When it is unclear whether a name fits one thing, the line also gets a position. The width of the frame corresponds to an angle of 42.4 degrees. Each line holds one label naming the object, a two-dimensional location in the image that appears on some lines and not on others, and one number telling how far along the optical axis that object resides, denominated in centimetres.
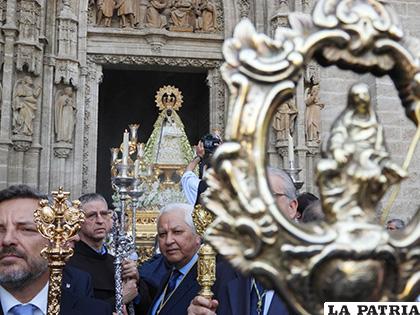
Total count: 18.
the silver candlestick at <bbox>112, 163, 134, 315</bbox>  229
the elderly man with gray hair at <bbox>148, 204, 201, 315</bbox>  253
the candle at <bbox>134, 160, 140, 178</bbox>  379
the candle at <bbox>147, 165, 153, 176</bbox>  801
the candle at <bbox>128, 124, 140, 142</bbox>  459
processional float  780
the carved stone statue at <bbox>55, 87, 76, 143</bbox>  876
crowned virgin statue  916
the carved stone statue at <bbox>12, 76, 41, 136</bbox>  827
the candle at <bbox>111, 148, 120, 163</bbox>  359
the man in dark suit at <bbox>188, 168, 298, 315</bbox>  181
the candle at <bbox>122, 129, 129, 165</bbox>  280
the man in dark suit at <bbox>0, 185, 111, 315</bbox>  168
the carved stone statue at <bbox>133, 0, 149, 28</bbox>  992
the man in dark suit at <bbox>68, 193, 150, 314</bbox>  349
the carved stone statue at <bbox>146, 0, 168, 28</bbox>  995
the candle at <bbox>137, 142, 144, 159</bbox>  500
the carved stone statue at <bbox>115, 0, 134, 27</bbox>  983
